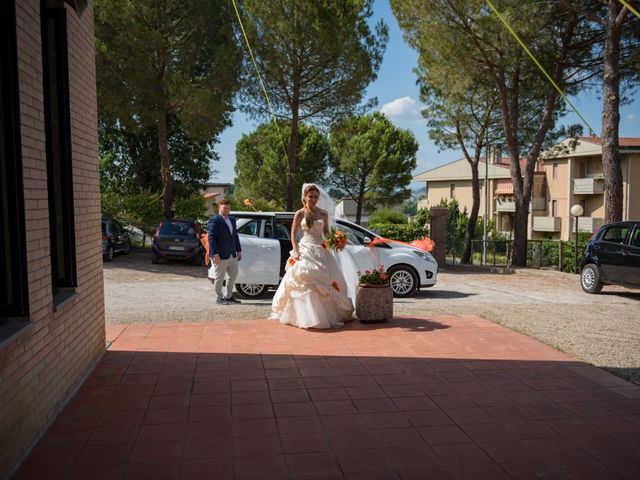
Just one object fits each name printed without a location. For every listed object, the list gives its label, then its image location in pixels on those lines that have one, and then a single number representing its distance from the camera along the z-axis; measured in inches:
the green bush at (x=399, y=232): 1071.6
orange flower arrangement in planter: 346.6
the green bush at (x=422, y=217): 1354.1
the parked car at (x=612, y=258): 489.1
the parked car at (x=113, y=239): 786.8
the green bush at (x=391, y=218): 1132.5
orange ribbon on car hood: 462.1
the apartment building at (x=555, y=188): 1579.7
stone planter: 341.7
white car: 460.8
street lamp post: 790.4
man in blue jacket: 405.1
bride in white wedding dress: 326.3
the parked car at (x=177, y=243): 753.6
